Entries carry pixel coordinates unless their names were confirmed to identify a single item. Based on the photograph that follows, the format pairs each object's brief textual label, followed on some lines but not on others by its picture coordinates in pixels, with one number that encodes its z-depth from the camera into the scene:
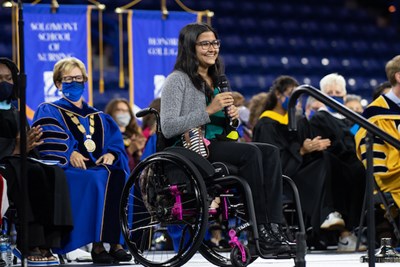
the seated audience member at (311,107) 13.87
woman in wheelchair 8.05
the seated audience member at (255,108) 13.94
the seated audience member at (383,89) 13.32
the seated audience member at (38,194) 9.67
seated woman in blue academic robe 10.12
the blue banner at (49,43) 15.11
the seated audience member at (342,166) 12.80
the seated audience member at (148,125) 14.41
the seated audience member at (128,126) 14.17
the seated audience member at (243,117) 14.74
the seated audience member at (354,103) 14.68
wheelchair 7.86
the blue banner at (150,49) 16.34
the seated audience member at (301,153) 12.75
